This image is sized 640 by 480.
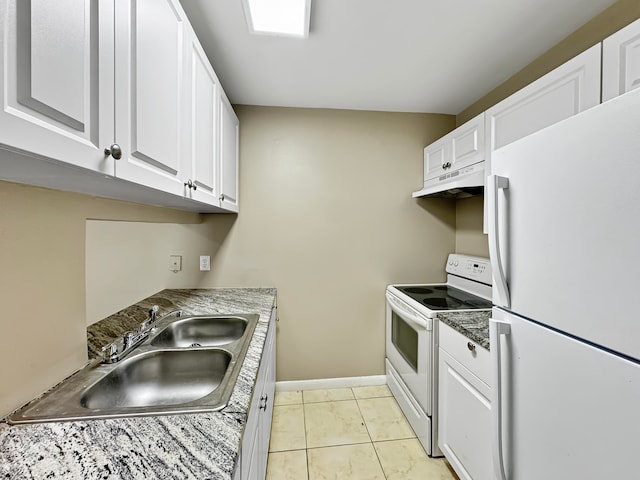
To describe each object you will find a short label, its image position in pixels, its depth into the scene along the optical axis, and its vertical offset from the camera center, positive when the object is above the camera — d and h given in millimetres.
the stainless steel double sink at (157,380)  831 -499
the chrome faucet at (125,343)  1114 -441
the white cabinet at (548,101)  1147 +641
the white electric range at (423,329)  1771 -639
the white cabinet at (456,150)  1848 +649
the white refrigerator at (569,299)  647 -162
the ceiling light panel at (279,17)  1317 +1073
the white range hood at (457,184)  1792 +373
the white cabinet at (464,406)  1316 -848
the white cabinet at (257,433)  879 -729
